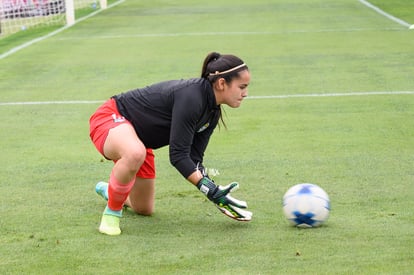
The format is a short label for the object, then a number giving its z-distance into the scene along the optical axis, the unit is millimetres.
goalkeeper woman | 12773
